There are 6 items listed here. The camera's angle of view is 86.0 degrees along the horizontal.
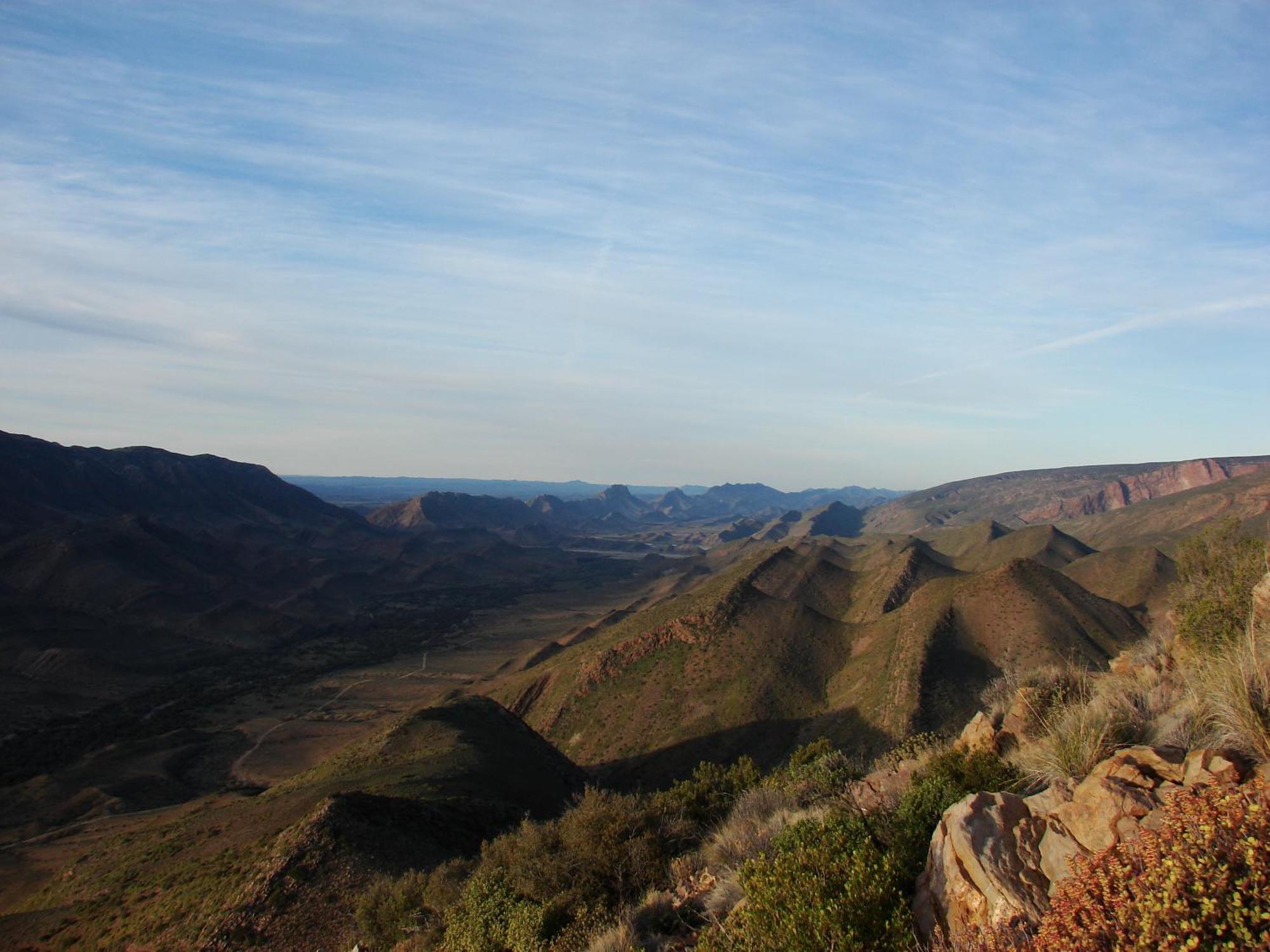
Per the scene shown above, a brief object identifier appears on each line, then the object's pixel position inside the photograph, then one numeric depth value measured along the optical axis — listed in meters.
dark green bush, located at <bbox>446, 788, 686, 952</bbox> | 12.98
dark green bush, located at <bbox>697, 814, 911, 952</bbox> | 6.81
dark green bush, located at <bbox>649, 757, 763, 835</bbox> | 18.33
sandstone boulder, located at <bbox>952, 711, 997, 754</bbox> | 11.48
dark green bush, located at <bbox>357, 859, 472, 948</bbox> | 17.83
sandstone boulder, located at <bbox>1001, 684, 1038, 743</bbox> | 11.40
